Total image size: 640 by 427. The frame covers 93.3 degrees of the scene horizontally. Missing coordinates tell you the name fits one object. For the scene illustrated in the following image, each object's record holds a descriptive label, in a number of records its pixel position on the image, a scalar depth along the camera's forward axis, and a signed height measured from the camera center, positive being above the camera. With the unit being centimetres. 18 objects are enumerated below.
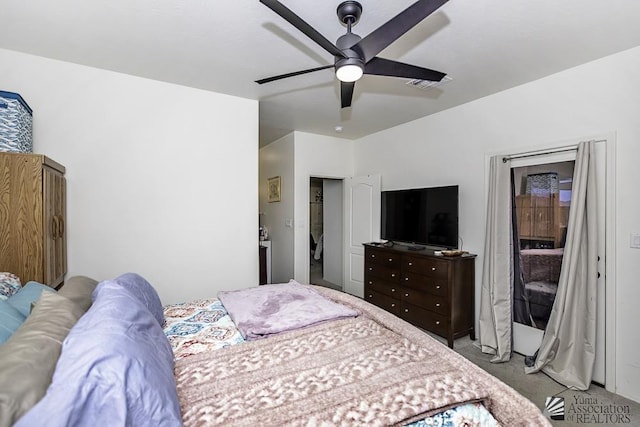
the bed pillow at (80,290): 141 -41
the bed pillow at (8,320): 106 -42
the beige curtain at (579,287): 237 -60
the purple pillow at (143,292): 156 -45
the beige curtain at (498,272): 291 -60
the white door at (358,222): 457 -19
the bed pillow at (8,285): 156 -41
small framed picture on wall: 518 +37
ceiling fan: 136 +87
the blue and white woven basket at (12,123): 204 +60
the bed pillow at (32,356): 68 -40
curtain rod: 257 +54
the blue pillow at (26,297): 134 -42
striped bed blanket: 99 -66
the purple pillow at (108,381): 73 -46
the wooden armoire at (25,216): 192 -4
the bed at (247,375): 80 -65
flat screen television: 329 -7
